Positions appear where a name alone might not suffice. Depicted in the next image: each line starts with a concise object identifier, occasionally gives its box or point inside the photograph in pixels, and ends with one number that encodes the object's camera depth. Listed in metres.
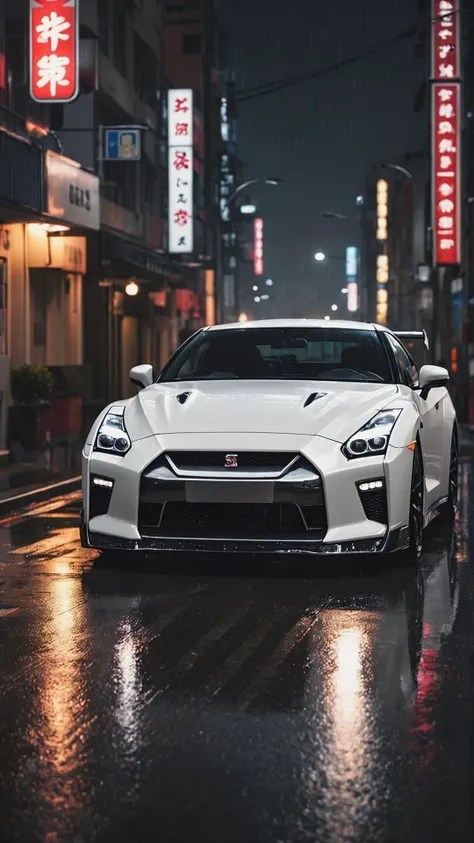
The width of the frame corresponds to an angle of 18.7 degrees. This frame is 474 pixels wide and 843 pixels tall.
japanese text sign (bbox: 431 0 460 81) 43.88
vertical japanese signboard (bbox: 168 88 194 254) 43.28
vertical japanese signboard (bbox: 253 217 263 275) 127.01
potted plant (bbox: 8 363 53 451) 21.41
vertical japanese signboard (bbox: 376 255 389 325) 109.56
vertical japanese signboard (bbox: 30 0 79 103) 24.30
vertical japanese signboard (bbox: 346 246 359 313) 157.88
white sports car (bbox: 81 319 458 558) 7.93
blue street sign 32.44
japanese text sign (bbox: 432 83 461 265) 43.94
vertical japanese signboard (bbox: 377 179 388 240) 110.44
